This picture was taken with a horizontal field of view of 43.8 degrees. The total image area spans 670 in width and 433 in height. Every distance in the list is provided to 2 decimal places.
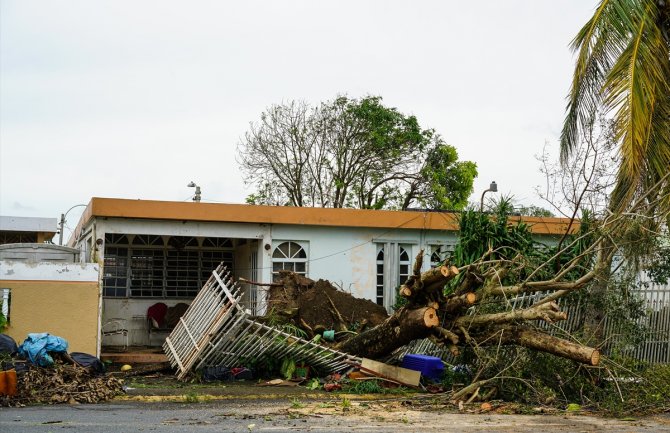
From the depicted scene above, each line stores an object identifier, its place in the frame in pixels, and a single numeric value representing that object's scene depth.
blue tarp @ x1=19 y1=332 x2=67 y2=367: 12.07
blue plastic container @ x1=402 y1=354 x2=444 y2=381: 13.56
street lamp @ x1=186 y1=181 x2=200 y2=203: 26.25
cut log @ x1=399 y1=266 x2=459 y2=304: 11.71
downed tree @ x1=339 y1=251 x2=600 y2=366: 11.65
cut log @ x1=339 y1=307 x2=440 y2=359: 12.13
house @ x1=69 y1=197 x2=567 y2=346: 17.41
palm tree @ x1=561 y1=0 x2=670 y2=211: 13.34
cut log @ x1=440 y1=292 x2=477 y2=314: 12.08
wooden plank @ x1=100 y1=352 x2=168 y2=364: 16.73
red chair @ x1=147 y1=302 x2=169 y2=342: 20.09
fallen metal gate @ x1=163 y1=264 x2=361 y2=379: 13.02
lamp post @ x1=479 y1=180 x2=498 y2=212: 20.84
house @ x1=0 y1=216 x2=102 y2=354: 14.95
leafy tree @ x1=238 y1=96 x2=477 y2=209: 33.53
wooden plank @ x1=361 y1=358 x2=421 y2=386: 13.28
